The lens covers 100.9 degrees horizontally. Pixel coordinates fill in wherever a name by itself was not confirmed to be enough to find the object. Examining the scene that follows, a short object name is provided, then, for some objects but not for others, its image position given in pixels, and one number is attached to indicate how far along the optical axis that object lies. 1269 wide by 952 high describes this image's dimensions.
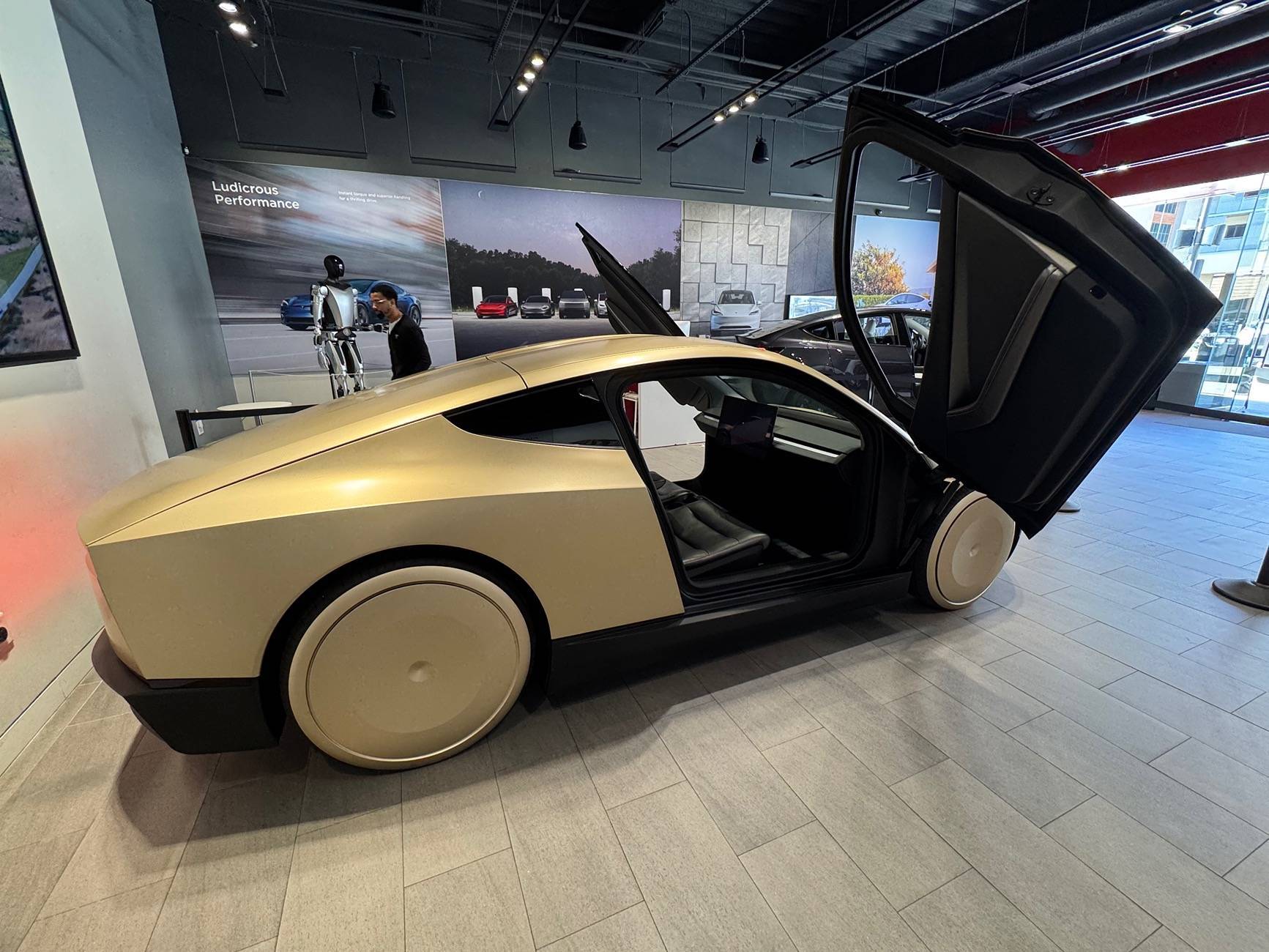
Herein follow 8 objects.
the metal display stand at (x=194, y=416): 3.28
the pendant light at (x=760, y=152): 6.70
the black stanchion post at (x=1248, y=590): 2.45
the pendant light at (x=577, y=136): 5.93
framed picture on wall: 1.77
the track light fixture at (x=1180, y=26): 3.95
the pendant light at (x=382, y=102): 5.11
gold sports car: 1.23
